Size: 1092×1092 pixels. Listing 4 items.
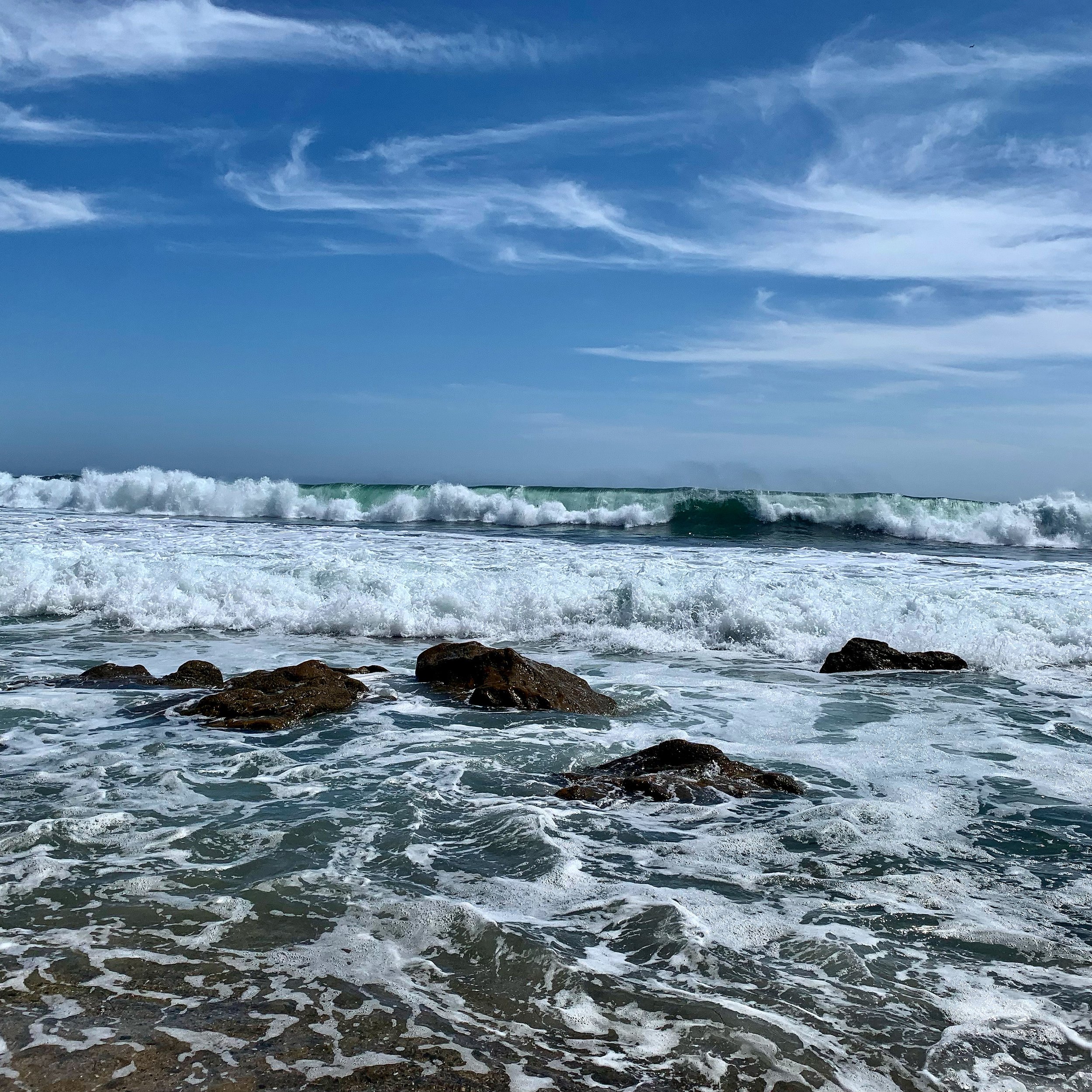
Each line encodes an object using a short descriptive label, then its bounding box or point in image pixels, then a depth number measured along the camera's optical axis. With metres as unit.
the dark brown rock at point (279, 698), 6.30
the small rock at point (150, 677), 7.39
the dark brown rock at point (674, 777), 4.88
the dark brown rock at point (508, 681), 6.93
